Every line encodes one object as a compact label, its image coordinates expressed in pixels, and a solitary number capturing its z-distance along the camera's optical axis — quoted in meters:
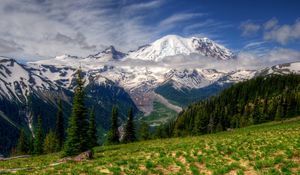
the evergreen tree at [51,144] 77.00
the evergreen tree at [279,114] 96.73
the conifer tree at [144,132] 93.90
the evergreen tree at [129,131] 82.80
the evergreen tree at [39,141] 72.84
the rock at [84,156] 25.76
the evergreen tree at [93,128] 71.03
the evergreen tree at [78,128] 37.80
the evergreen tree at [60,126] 81.35
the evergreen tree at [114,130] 80.82
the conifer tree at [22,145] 80.21
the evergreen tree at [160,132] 111.51
